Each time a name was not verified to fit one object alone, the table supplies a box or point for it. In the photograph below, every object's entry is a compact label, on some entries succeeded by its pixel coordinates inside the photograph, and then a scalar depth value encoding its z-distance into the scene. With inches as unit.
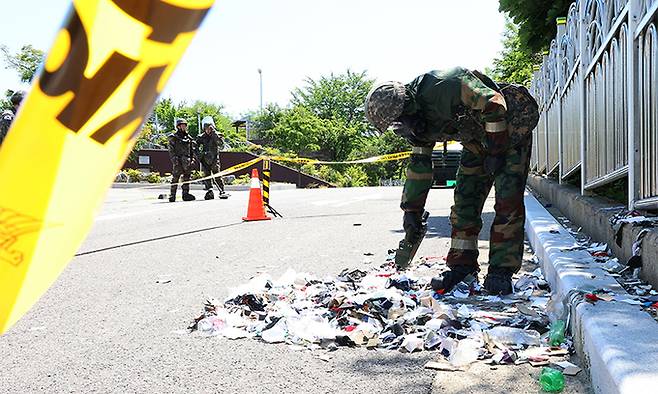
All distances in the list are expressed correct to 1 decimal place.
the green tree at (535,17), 451.8
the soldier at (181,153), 682.8
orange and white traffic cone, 441.7
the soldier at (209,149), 698.8
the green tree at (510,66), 1291.8
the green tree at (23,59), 1483.8
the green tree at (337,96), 2331.4
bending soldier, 179.3
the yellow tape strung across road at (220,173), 652.7
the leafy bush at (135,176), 1368.1
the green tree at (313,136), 1987.0
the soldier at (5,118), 367.8
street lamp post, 2501.2
